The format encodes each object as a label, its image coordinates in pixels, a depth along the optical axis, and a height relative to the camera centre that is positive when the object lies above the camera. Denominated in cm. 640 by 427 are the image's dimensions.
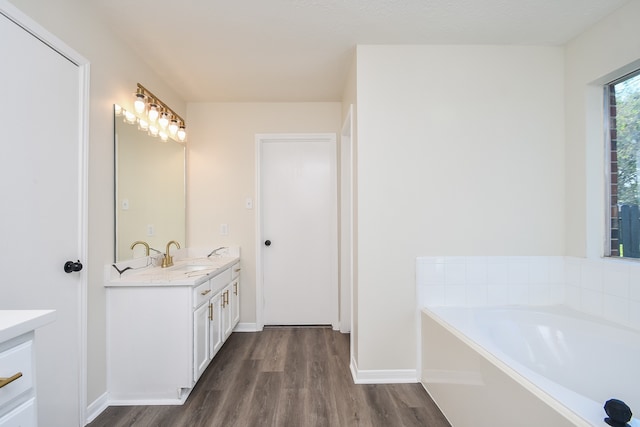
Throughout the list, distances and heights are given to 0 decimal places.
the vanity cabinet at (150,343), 185 -83
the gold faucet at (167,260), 239 -38
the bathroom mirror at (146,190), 197 +21
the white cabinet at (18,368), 68 -38
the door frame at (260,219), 307 -4
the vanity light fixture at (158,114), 214 +84
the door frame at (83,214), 162 +1
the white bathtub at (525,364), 108 -76
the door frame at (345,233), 300 -19
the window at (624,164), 177 +33
